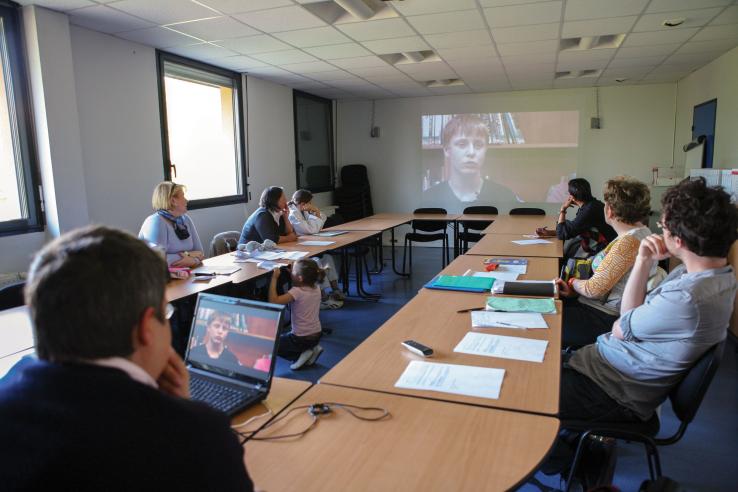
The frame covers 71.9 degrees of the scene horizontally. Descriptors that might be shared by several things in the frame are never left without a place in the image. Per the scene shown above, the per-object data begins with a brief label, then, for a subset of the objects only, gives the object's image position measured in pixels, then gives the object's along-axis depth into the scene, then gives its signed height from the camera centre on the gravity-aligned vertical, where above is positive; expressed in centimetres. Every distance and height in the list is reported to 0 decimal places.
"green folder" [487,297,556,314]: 228 -65
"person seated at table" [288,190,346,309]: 526 -63
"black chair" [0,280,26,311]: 273 -66
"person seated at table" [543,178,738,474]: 163 -55
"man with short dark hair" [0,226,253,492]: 70 -32
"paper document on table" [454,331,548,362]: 177 -66
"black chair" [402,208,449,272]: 676 -89
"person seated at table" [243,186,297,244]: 462 -47
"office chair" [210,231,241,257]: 482 -71
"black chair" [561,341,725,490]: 159 -84
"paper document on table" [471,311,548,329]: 209 -66
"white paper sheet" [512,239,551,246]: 449 -70
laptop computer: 142 -53
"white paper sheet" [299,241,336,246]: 470 -70
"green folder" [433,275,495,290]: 272 -65
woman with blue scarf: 371 -41
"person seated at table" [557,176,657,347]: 251 -54
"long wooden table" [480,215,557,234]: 540 -71
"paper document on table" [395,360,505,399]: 150 -66
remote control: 178 -65
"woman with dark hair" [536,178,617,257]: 411 -49
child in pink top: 347 -98
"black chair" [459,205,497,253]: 675 -89
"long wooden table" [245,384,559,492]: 110 -67
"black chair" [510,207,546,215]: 710 -68
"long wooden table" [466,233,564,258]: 396 -70
